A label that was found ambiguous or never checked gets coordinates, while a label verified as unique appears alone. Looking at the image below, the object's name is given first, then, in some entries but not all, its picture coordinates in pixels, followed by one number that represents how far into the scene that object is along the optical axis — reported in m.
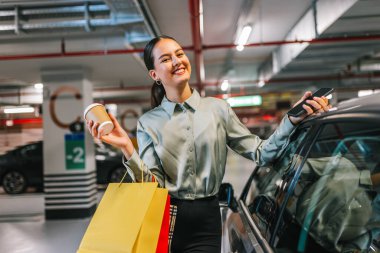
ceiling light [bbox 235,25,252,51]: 4.70
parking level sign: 5.97
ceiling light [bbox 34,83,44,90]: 5.07
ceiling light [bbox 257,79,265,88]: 10.12
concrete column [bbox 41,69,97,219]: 5.98
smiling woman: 1.32
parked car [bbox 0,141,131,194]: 7.71
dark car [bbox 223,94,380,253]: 1.44
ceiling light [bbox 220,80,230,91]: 9.97
